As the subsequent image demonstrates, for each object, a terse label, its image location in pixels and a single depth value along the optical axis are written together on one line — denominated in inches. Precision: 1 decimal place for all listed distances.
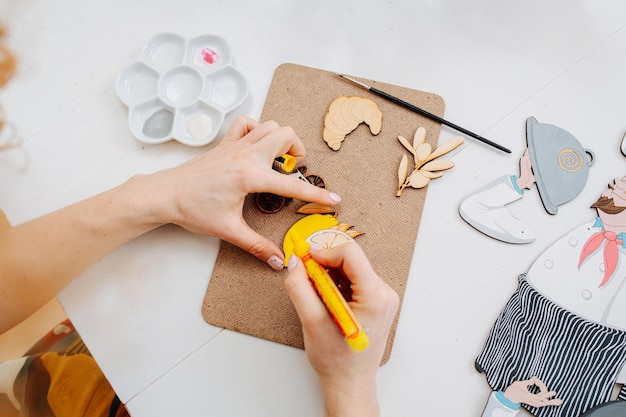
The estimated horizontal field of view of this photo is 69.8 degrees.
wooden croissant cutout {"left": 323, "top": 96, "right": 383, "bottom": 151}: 30.7
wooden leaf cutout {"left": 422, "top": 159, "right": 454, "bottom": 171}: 30.2
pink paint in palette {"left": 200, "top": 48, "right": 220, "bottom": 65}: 32.8
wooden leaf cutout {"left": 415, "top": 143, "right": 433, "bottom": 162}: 30.3
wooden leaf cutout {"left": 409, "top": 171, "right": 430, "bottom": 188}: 29.8
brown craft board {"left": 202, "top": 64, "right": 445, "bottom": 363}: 28.2
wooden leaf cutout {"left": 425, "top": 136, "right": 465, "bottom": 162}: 30.5
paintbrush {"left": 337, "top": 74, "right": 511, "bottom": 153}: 30.8
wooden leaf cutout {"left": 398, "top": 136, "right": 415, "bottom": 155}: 30.6
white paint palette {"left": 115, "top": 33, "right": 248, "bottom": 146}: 31.0
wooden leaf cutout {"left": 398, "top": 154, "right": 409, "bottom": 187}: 29.9
